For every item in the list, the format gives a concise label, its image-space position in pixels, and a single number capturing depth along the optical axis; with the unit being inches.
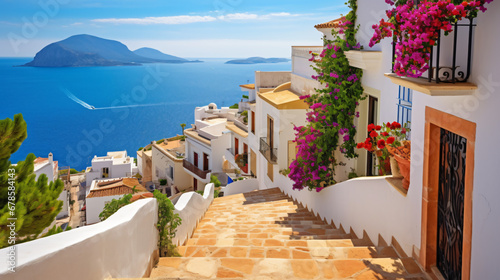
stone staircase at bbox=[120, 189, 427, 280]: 177.5
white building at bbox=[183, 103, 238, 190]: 1419.8
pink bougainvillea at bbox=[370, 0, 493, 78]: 135.0
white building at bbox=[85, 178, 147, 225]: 1263.5
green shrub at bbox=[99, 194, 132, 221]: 190.9
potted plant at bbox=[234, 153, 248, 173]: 1003.2
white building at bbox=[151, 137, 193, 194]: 1585.9
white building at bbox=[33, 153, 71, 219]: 1255.9
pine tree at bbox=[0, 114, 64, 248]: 234.1
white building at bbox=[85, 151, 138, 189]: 1841.8
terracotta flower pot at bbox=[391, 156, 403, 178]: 223.5
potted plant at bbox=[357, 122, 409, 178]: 224.2
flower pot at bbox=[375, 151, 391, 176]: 258.1
